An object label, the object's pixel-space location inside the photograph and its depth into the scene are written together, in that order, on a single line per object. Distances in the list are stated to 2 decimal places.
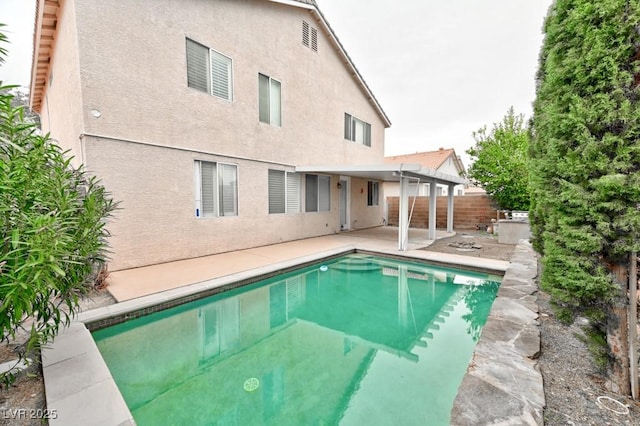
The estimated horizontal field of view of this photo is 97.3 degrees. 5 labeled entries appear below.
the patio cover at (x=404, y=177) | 8.47
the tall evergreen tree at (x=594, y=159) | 2.22
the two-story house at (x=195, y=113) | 6.50
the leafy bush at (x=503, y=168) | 14.01
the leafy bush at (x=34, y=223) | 2.05
